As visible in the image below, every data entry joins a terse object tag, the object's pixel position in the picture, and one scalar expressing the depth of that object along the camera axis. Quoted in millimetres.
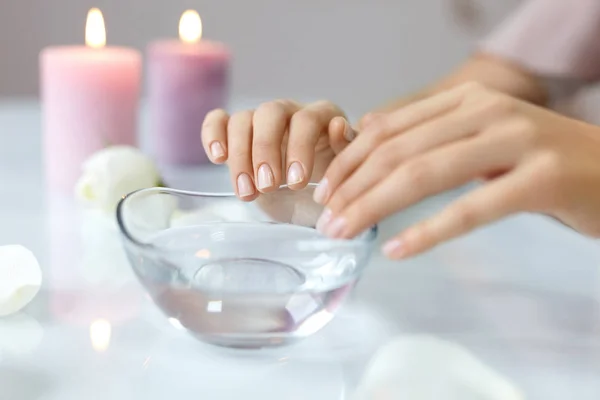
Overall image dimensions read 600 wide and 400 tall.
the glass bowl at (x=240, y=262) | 490
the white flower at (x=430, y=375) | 481
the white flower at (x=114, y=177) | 631
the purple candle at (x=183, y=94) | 752
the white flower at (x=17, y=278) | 516
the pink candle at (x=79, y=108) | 689
